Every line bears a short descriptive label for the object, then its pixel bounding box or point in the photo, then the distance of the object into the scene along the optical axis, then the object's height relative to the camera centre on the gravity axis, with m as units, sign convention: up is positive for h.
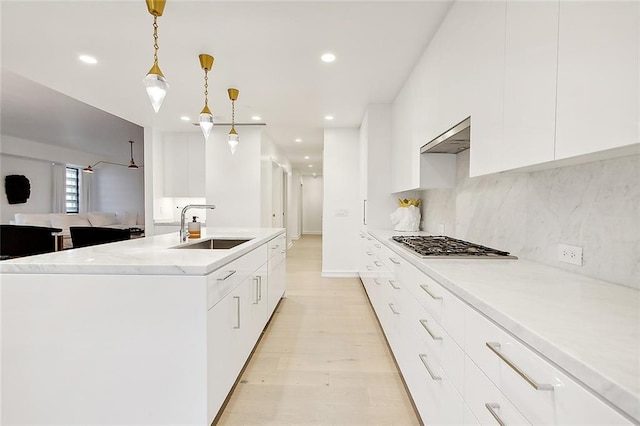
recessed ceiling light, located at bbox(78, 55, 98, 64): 2.73 +1.39
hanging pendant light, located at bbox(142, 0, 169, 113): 1.83 +0.79
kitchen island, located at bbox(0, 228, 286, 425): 1.37 -0.63
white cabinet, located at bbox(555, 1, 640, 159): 0.75 +0.38
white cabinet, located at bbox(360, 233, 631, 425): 0.62 -0.49
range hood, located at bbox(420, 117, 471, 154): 1.77 +0.49
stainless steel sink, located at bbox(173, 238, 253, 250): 2.74 -0.34
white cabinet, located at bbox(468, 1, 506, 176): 1.36 +0.65
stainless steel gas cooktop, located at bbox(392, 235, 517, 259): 1.57 -0.24
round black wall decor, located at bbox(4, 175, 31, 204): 6.77 +0.41
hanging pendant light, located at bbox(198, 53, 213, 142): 2.63 +0.91
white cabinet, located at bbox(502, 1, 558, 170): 1.03 +0.49
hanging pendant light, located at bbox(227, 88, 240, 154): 3.40 +0.86
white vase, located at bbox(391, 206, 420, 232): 3.28 -0.12
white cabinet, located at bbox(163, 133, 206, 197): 5.57 +0.93
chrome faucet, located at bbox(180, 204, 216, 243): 2.42 -0.21
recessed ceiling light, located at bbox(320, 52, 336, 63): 2.61 +1.37
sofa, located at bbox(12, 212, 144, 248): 6.33 -0.35
